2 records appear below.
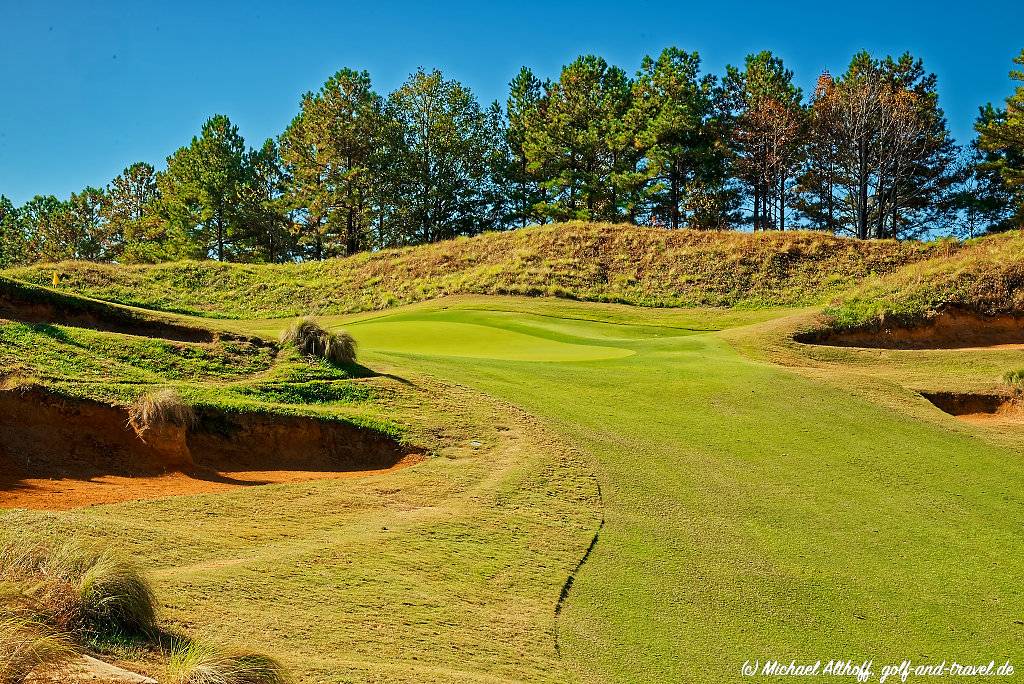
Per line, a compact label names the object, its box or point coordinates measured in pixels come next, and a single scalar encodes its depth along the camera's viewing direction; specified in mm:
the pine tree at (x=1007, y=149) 46781
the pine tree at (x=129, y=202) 63031
